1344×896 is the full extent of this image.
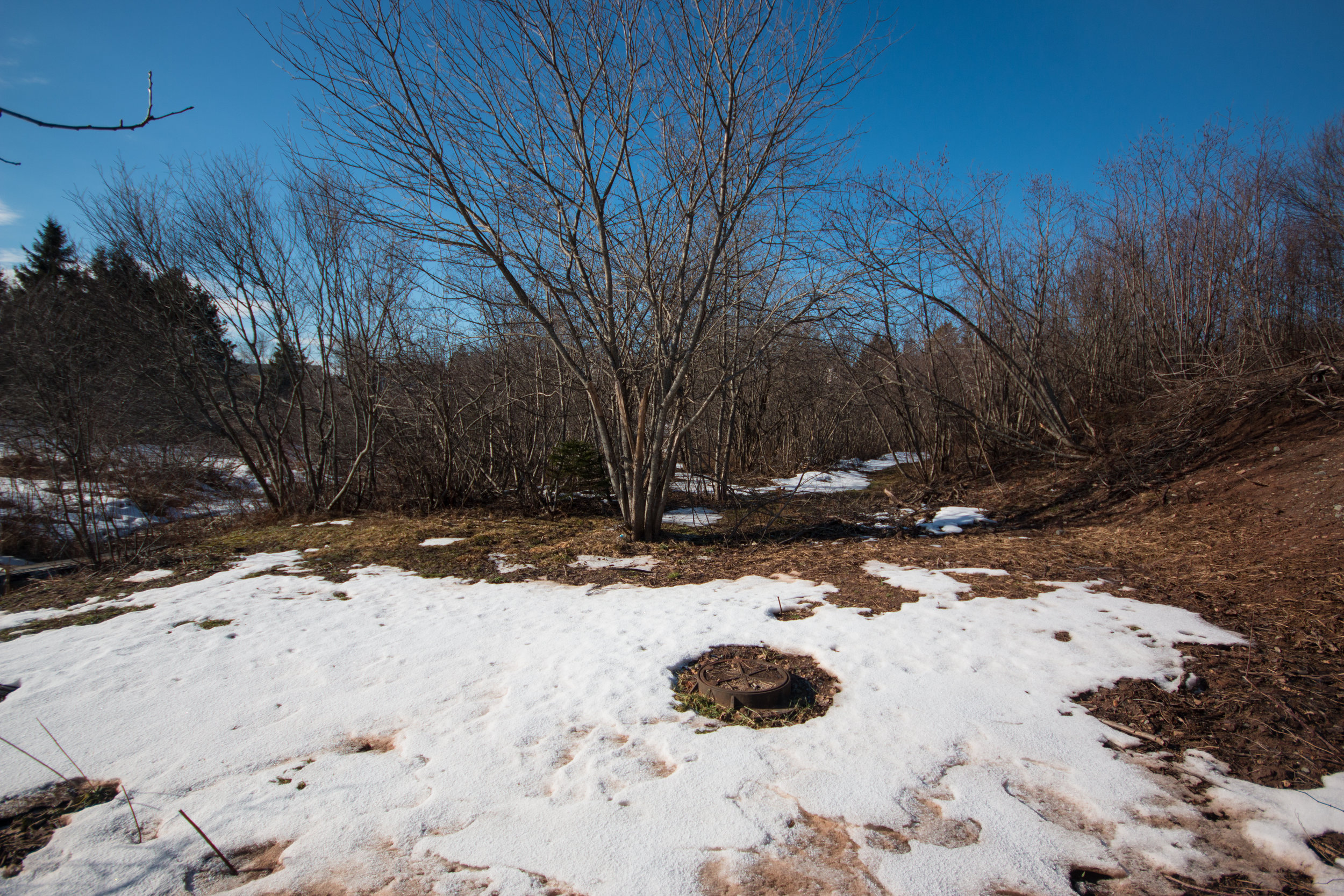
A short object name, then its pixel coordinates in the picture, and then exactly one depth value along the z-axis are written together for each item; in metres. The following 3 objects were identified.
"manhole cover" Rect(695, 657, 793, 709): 3.01
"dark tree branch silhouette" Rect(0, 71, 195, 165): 1.25
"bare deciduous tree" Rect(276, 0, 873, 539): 5.47
